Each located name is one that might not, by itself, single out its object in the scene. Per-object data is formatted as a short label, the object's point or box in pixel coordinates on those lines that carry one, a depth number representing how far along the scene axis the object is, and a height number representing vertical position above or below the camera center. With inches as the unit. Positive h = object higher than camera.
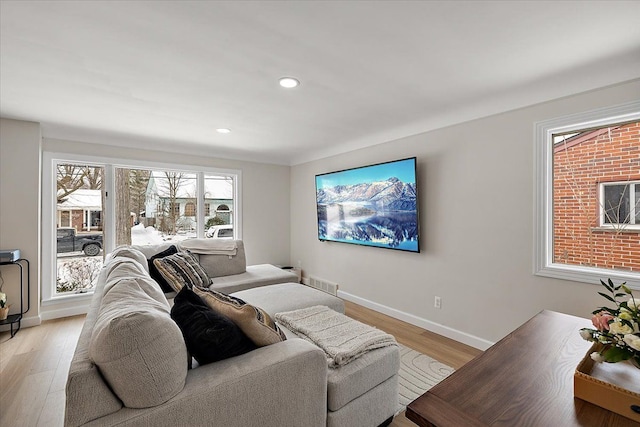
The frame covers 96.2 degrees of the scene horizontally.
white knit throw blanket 63.6 -30.4
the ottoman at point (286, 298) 95.4 -30.6
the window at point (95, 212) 136.9 +0.3
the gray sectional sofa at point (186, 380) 37.8 -26.3
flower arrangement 34.1 -15.1
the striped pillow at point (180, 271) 114.0 -24.1
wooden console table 32.8 -23.4
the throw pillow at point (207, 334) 49.8 -21.5
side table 115.6 -37.6
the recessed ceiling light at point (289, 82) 85.2 +39.5
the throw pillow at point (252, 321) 55.8 -21.5
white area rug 81.9 -51.2
